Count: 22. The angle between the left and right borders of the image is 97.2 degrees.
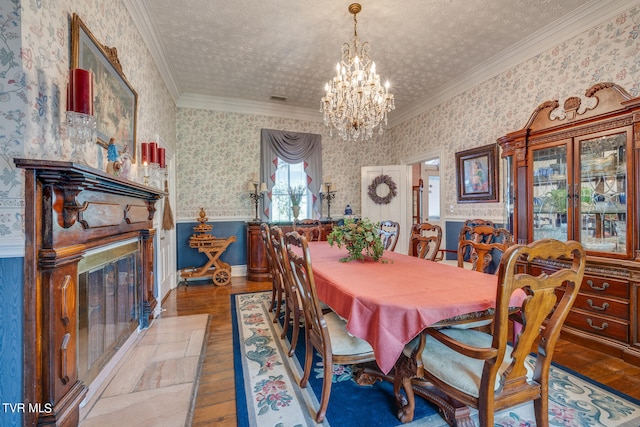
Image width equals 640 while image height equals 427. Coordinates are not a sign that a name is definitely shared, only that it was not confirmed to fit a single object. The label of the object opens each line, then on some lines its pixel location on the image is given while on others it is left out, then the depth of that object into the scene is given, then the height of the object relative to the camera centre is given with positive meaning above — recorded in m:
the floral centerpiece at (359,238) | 2.23 -0.20
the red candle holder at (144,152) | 2.71 +0.61
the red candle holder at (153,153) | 2.75 +0.61
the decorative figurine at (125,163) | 2.19 +0.42
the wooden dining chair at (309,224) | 3.97 -0.16
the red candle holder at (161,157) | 2.92 +0.61
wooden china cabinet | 2.13 +0.12
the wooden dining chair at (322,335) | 1.46 -0.69
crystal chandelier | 2.70 +1.13
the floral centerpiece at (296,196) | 4.98 +0.32
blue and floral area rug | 1.52 -1.12
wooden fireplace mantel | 1.18 -0.28
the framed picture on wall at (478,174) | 3.61 +0.51
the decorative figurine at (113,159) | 1.94 +0.39
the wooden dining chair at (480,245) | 2.16 -0.26
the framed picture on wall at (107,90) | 1.62 +0.90
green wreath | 5.26 +0.45
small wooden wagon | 4.32 -0.60
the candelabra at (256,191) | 4.76 +0.40
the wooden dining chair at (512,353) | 1.06 -0.59
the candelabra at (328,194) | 5.23 +0.37
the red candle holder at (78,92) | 1.37 +0.60
